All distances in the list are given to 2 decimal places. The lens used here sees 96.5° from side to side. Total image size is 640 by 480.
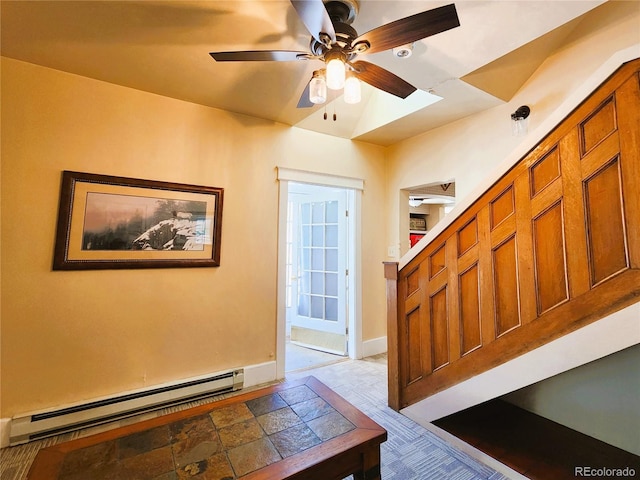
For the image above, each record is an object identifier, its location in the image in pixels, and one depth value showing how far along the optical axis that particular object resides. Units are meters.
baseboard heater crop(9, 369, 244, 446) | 1.98
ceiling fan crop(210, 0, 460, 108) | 1.23
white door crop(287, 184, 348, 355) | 3.67
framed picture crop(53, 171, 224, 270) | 2.14
